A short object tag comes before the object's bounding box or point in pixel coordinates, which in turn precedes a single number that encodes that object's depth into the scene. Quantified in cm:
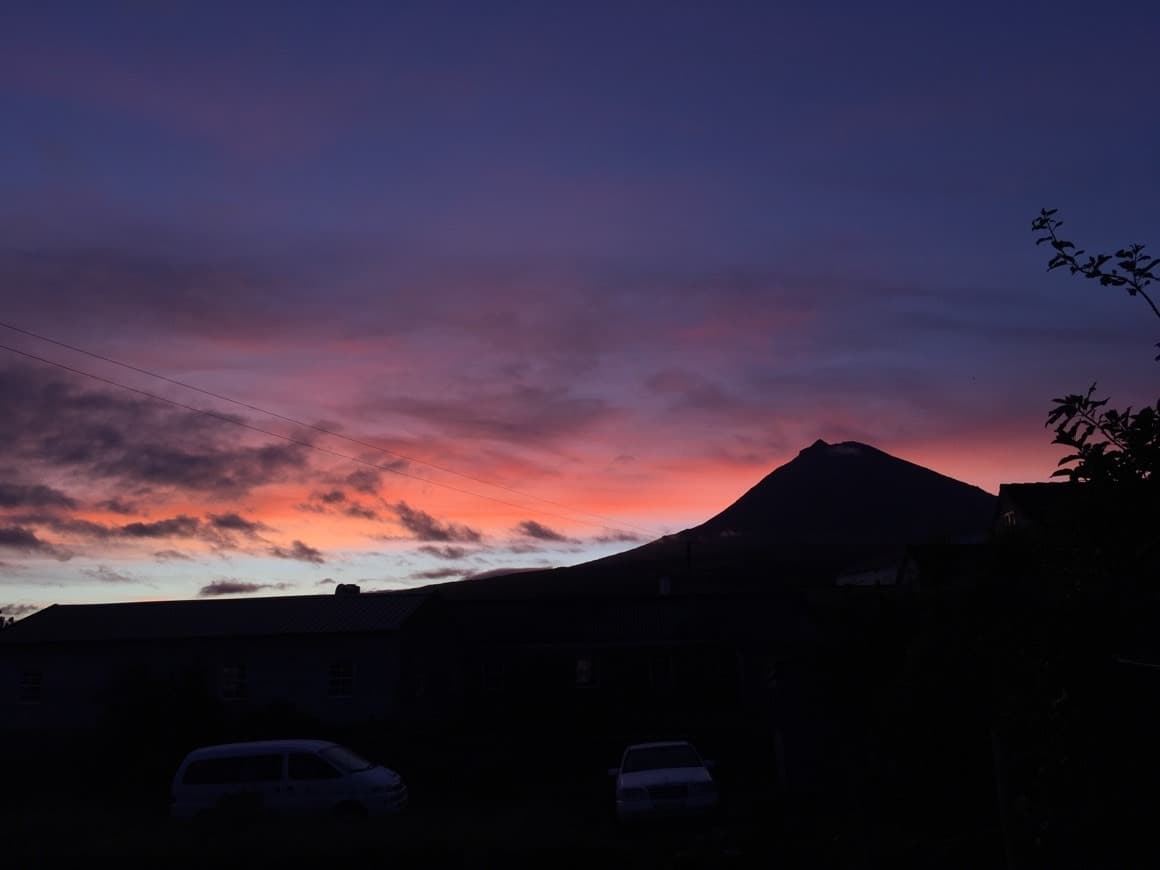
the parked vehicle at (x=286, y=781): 2208
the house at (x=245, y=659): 4056
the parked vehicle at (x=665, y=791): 2089
